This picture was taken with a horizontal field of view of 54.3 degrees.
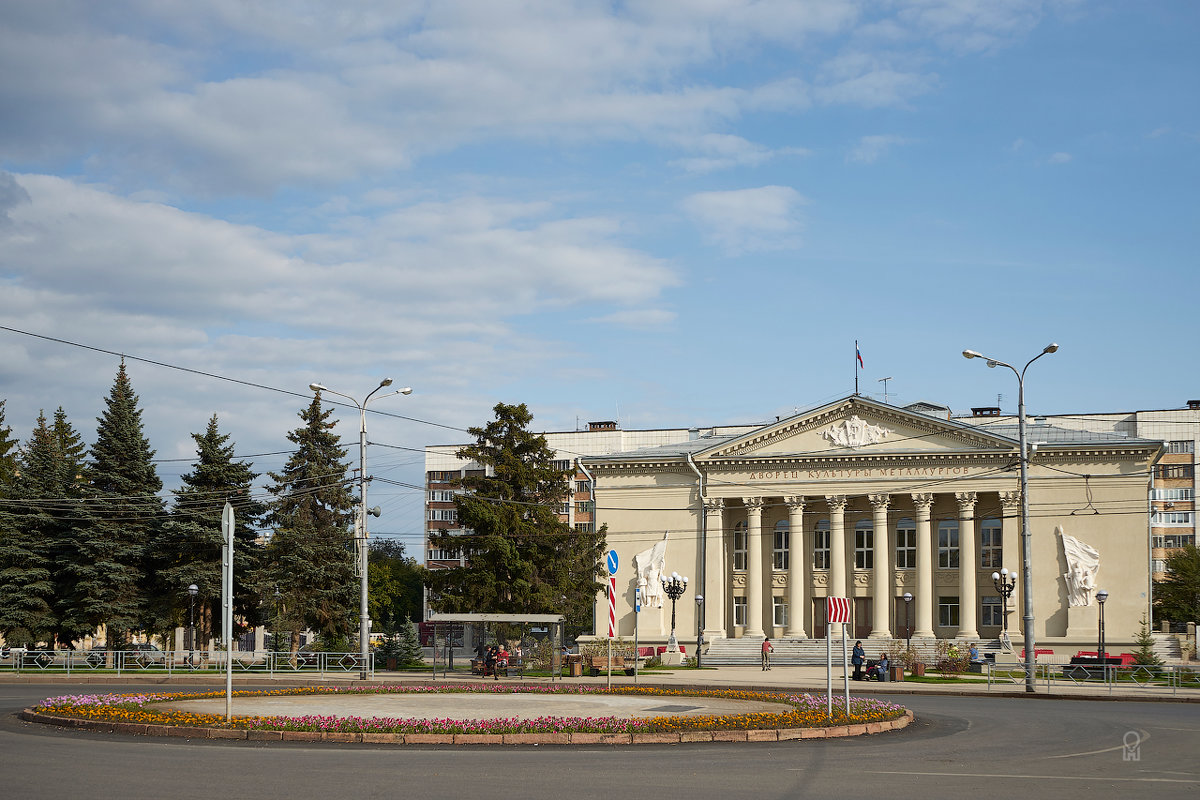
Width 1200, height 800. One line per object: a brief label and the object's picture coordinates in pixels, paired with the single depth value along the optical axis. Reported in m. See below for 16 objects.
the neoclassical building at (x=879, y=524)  59.84
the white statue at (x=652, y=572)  66.25
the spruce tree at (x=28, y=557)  54.75
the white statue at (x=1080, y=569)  59.31
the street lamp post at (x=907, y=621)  63.78
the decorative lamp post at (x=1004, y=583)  52.97
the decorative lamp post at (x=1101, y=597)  49.85
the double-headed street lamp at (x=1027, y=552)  36.00
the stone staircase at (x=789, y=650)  58.91
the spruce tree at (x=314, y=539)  60.53
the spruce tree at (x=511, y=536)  58.09
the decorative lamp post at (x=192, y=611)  50.96
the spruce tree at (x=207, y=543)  56.56
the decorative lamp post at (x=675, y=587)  54.94
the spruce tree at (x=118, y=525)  55.44
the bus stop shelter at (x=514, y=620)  43.08
